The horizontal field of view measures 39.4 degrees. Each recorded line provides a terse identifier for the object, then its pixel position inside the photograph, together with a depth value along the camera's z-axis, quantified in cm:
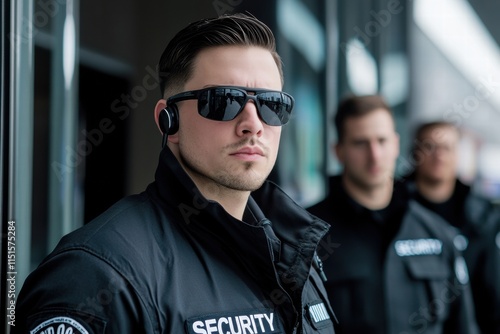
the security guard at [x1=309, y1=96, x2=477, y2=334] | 229
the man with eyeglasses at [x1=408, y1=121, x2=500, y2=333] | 293
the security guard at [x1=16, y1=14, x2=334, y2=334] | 103
